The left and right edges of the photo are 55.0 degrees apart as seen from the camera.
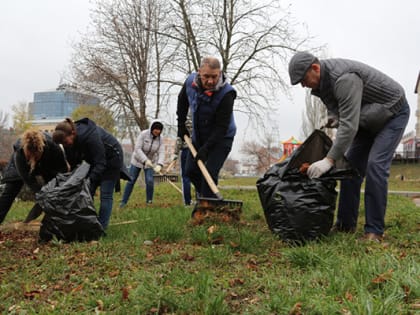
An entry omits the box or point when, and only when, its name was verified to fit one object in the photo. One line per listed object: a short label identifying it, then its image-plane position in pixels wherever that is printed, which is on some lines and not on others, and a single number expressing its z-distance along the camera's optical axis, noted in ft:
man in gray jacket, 10.11
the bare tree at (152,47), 46.06
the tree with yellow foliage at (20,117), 153.69
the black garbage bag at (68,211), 11.47
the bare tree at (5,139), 135.74
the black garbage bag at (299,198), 10.25
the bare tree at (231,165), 269.97
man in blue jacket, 12.94
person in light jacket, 22.78
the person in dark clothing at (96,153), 12.40
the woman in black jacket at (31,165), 12.03
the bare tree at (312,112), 105.09
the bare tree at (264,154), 143.58
